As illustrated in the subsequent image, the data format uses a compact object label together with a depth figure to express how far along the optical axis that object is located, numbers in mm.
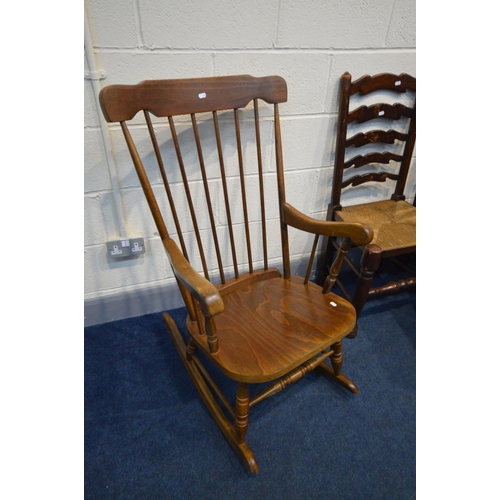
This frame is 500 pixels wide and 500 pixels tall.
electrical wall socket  1311
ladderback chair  1291
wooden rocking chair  862
